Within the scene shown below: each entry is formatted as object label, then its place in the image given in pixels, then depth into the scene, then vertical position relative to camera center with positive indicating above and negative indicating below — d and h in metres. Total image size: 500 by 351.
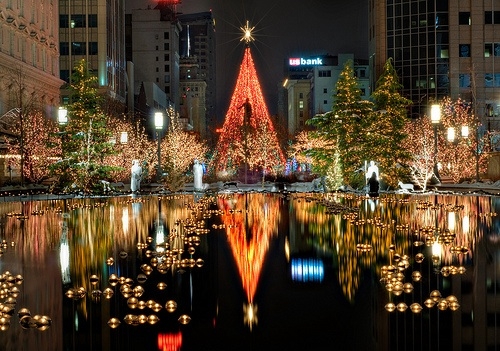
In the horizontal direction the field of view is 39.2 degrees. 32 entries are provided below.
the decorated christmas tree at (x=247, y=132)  54.06 +3.72
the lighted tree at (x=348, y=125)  47.03 +3.47
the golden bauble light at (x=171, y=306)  9.16 -1.68
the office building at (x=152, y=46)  156.00 +29.58
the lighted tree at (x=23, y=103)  52.28 +6.89
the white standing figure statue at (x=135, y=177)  45.09 +0.14
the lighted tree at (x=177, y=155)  45.62 +2.16
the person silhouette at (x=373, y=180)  40.84 -0.27
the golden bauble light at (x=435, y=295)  9.40 -1.65
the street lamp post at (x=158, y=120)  42.78 +3.59
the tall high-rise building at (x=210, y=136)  138.73 +8.59
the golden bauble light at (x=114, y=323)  8.21 -1.70
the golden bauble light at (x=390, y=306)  8.88 -1.68
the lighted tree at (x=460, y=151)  54.41 +1.81
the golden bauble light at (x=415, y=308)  8.75 -1.68
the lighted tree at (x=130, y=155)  57.78 +2.16
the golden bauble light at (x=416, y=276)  11.00 -1.62
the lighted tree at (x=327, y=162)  41.34 +0.95
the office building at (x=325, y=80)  150.62 +21.53
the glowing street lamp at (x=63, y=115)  41.28 +3.85
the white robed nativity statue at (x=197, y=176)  47.41 +0.15
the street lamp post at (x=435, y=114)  37.91 +3.27
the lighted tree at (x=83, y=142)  43.72 +2.39
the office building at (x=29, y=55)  58.91 +11.85
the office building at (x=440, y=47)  84.12 +15.85
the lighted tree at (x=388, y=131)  45.97 +2.98
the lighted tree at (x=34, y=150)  53.50 +2.36
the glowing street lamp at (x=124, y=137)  47.56 +2.85
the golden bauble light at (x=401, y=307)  8.85 -1.68
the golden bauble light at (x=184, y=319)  8.42 -1.70
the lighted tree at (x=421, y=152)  45.00 +1.55
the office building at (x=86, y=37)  92.88 +19.10
